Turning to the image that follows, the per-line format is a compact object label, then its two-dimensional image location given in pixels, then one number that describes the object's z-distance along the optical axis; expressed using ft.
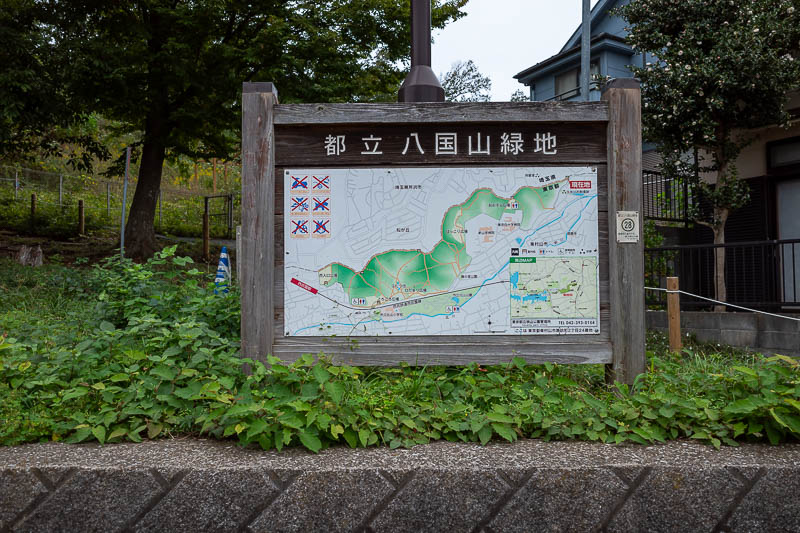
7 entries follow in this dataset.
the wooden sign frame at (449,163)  11.01
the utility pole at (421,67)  13.93
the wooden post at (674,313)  19.93
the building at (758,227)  28.16
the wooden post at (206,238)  53.10
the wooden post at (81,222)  56.90
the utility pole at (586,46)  38.27
